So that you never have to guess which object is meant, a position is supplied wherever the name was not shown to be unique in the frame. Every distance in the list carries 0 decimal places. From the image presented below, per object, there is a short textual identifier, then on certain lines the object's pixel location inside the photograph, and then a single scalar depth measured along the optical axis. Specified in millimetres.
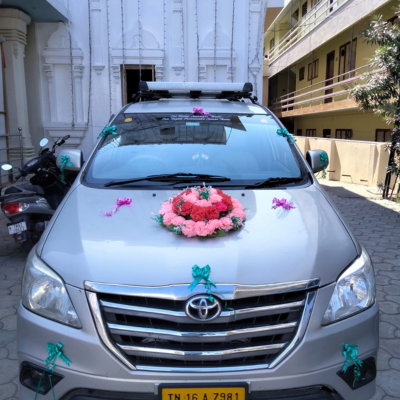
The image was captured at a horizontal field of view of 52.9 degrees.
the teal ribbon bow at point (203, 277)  1642
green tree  7152
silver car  1646
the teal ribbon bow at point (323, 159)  3204
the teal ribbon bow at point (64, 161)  3097
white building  8859
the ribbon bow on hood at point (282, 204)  2320
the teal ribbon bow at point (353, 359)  1733
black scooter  4312
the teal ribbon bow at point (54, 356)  1694
